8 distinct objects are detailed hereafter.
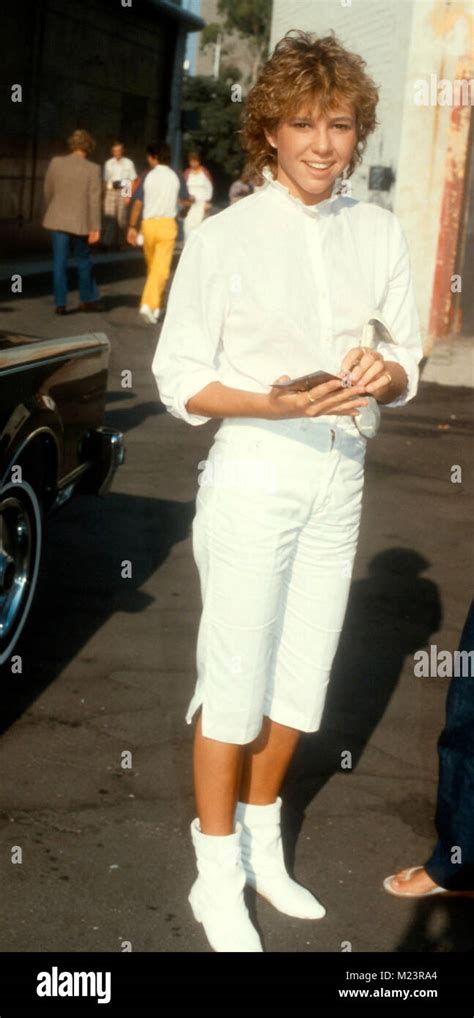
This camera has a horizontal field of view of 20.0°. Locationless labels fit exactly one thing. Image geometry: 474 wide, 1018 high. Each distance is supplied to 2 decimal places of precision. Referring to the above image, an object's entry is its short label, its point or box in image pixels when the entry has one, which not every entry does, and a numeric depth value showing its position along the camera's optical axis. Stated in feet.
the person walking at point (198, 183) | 78.24
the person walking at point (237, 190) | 81.07
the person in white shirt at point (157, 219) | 48.32
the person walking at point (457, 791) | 10.91
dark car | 15.60
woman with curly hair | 9.63
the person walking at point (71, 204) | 49.03
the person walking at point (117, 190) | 82.02
